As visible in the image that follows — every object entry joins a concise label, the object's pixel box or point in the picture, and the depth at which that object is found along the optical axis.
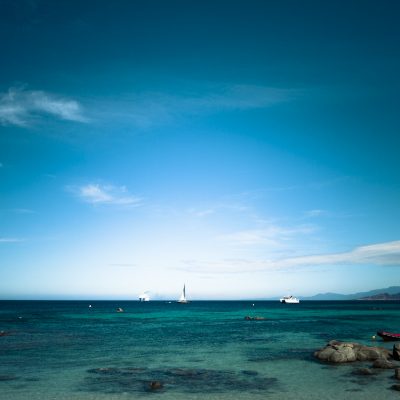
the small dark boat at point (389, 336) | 56.91
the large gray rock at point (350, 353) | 38.47
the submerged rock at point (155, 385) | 28.89
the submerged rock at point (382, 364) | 34.59
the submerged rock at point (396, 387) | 27.73
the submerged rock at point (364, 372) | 32.62
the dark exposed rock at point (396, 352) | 39.27
